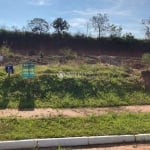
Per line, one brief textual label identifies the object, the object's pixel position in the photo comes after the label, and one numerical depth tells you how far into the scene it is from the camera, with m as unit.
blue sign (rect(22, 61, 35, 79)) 15.06
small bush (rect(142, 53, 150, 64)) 23.14
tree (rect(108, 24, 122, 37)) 40.61
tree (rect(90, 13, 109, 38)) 41.26
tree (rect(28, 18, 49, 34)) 39.41
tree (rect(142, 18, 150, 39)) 42.22
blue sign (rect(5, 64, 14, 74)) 15.21
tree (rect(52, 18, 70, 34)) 39.72
